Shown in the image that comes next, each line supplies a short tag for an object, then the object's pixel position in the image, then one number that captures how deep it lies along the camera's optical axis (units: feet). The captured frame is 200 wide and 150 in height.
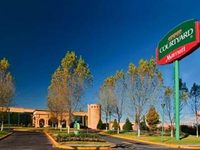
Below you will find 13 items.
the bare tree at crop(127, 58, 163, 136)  79.71
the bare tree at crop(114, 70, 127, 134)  91.76
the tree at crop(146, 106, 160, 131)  96.63
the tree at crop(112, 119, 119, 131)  109.97
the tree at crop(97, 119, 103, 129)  133.64
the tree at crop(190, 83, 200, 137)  76.40
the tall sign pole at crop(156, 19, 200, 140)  51.21
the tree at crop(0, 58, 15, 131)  82.74
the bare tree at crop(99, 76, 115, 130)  101.96
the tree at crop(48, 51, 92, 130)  68.53
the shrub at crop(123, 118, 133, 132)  110.67
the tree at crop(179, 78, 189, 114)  76.74
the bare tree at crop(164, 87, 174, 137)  81.15
